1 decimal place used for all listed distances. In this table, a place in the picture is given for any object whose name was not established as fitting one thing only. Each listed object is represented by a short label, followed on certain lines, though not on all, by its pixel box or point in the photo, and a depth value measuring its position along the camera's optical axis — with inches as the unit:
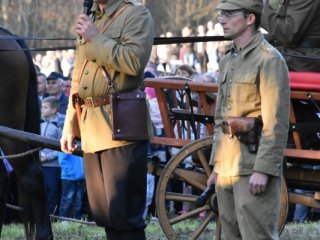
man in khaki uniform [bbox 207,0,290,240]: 366.1
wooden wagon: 503.1
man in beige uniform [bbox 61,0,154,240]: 388.4
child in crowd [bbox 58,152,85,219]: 761.6
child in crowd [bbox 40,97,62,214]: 780.2
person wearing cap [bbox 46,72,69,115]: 855.9
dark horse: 550.3
